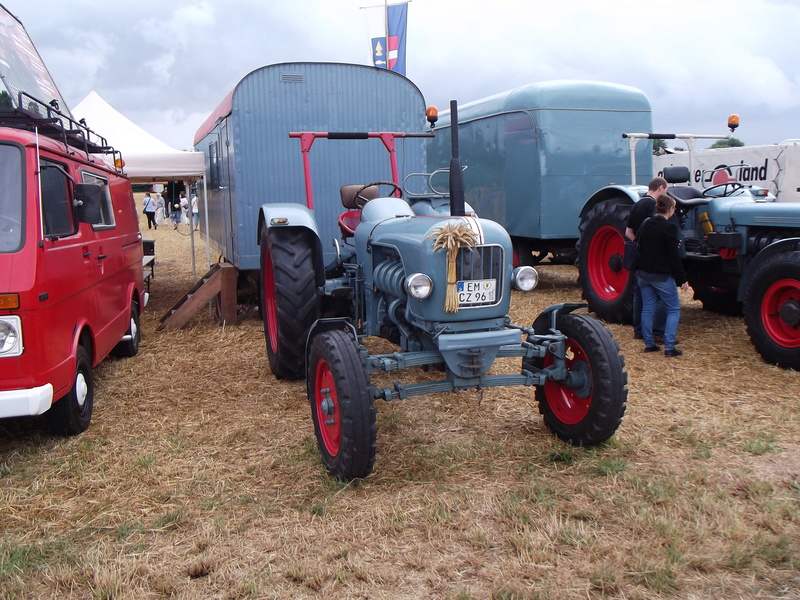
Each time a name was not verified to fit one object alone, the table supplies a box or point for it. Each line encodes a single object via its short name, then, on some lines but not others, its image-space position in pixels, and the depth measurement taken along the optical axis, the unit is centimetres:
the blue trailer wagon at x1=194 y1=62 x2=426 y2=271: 674
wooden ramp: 715
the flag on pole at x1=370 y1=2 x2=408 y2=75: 1476
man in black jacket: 579
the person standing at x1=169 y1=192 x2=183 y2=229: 2478
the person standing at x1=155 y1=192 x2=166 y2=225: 2701
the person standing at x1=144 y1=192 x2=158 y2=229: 2410
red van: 337
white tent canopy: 852
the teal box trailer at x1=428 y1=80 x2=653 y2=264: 830
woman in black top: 555
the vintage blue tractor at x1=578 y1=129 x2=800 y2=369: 516
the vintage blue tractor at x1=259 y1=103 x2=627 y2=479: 320
